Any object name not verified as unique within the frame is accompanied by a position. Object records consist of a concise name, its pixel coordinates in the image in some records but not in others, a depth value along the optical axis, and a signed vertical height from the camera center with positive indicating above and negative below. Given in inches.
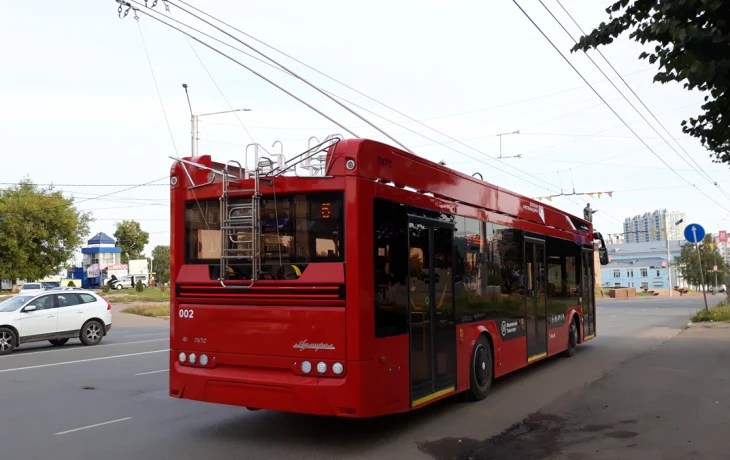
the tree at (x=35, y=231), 2197.3 +216.7
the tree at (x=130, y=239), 4360.2 +356.7
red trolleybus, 249.9 +1.2
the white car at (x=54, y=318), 630.5 -28.7
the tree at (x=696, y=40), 195.6 +78.9
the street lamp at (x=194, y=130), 913.1 +233.9
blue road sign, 794.2 +60.4
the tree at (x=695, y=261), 2748.5 +82.1
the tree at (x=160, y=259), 4785.9 +232.1
